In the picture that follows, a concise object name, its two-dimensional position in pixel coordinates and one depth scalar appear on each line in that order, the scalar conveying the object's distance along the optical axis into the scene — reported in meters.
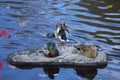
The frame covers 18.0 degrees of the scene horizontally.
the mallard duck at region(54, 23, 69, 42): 13.14
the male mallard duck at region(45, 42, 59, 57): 11.52
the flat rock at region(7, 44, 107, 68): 11.44
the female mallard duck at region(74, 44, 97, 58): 11.65
